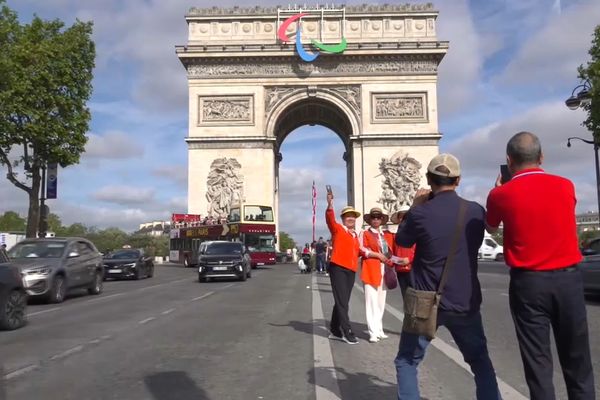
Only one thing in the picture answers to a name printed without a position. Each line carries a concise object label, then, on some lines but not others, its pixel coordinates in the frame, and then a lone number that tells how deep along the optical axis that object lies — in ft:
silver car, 47.70
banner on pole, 97.50
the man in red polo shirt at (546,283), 12.16
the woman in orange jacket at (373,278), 27.76
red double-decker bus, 120.37
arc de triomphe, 146.10
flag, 200.13
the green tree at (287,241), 474.86
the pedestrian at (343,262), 27.35
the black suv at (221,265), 76.54
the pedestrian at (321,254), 100.27
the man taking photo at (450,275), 13.21
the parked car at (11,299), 32.35
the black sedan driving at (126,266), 88.43
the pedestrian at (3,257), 33.57
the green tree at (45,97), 90.53
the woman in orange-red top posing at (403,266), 24.66
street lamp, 81.10
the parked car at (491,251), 151.53
